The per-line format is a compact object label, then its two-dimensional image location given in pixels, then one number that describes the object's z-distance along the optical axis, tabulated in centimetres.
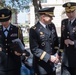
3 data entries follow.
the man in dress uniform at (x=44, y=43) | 222
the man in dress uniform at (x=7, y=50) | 225
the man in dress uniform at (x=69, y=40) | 229
